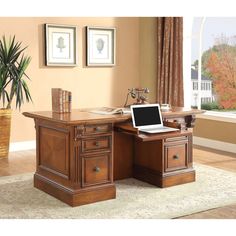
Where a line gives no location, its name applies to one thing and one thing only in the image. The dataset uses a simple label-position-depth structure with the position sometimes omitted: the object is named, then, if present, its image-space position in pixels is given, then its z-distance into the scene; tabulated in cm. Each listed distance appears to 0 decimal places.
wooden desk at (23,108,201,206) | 314
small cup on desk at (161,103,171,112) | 388
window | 576
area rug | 295
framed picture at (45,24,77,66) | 565
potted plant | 495
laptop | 345
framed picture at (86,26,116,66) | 604
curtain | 611
